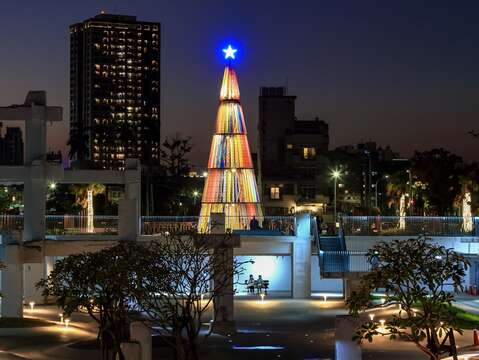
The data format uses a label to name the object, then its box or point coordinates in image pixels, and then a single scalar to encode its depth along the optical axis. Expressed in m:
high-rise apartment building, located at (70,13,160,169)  106.56
